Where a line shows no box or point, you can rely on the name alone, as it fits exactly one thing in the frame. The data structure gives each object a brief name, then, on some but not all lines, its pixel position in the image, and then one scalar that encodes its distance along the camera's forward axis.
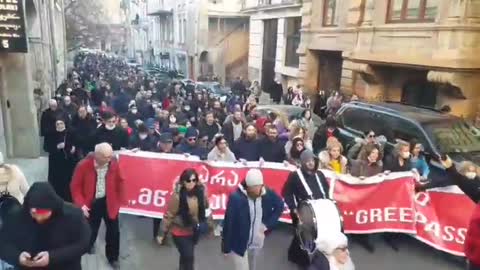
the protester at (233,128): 8.88
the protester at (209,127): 8.78
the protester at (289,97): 18.45
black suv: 7.46
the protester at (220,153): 6.63
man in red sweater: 5.07
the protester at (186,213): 4.57
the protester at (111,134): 6.90
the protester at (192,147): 7.05
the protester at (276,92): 22.19
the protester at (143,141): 7.37
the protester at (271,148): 7.18
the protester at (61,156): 7.08
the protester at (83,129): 7.08
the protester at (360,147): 6.87
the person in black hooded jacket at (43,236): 3.13
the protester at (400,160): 6.55
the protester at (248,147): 7.17
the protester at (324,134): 8.63
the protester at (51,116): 7.67
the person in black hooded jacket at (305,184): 5.02
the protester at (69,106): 10.07
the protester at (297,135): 7.37
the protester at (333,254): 3.19
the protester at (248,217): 4.38
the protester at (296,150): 6.64
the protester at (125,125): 7.84
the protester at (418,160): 6.68
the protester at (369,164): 6.50
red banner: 6.04
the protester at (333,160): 6.32
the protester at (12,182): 4.59
